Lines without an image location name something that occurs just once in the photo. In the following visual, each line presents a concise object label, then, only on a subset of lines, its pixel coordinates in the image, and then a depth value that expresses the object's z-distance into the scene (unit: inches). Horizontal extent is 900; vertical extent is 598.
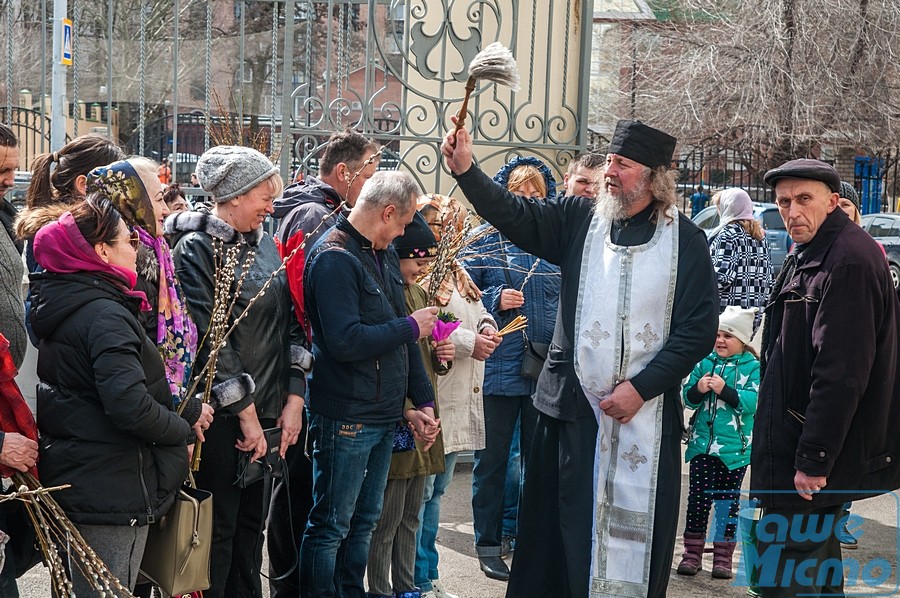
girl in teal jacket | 210.1
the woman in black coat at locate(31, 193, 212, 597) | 127.3
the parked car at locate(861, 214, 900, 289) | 784.9
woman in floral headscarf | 139.2
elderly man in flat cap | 155.9
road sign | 292.2
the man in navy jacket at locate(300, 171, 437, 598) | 156.6
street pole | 290.0
